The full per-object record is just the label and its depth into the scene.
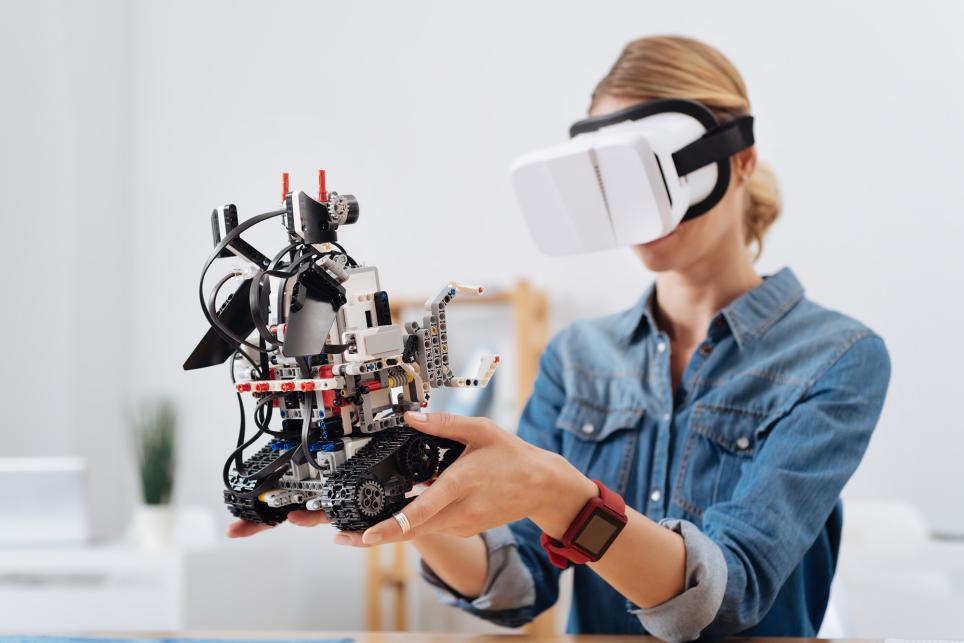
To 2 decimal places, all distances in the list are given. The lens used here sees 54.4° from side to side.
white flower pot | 2.48
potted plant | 2.49
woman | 0.94
